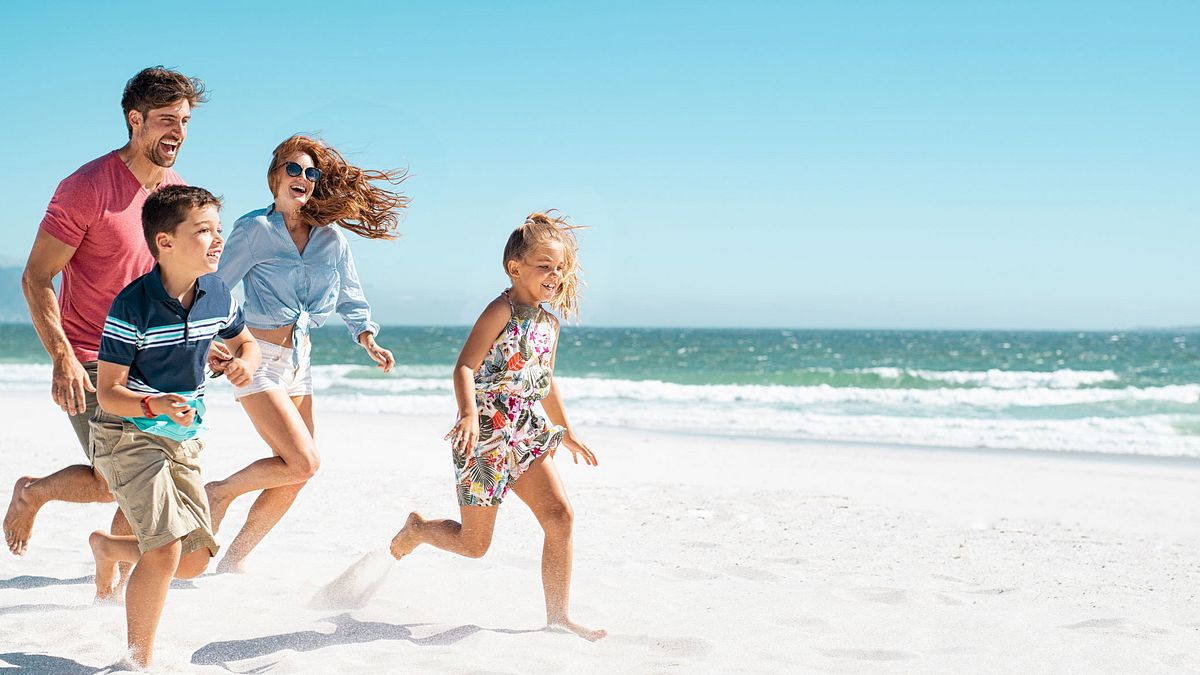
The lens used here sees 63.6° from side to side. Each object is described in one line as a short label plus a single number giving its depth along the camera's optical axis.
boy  2.79
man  3.26
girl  3.49
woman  3.97
